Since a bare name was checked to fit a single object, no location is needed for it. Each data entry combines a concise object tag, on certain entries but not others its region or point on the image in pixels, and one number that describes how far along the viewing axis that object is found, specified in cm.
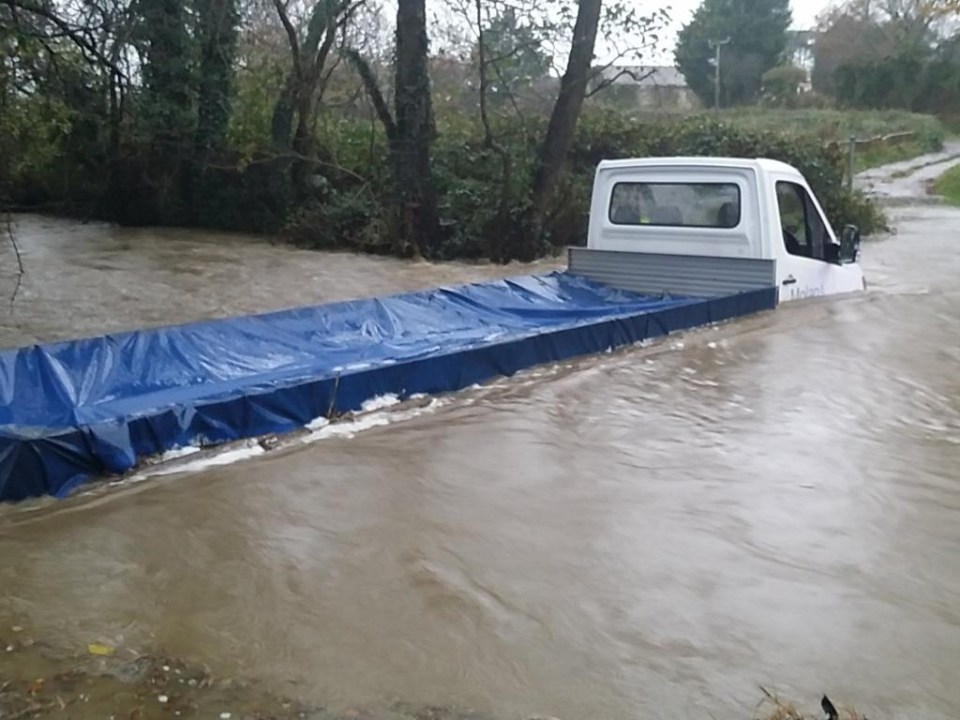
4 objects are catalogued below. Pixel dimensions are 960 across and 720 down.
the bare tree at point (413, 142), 1764
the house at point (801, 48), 5203
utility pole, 4531
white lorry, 973
